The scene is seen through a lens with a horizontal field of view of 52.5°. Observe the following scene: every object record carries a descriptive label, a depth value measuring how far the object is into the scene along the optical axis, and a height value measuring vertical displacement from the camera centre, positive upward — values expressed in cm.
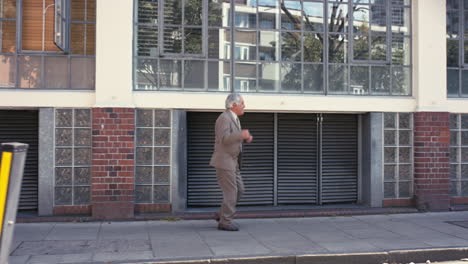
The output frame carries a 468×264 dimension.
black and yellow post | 387 -41
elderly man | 686 -24
